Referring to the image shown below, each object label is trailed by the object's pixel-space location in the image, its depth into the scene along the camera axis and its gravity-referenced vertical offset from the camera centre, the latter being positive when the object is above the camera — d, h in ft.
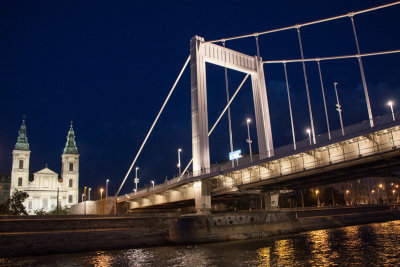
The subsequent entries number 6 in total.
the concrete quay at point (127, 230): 105.81 -4.34
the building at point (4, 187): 467.19 +50.34
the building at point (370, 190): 400.06 +15.53
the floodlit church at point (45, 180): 389.19 +47.89
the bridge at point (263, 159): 92.22 +14.29
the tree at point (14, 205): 224.74 +12.33
